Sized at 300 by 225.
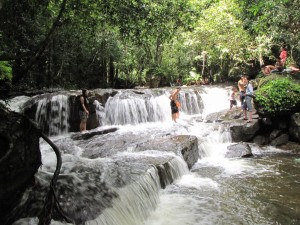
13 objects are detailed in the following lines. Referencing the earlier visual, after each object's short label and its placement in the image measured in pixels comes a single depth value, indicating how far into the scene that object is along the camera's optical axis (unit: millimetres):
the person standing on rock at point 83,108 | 12631
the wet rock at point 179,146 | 8802
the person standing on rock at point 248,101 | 12836
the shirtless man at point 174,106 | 13506
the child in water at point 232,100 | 15778
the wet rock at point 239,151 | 10414
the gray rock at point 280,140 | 11994
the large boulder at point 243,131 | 12516
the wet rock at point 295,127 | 11684
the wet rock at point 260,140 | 12352
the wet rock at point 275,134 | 12320
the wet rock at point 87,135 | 11807
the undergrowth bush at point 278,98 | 11969
